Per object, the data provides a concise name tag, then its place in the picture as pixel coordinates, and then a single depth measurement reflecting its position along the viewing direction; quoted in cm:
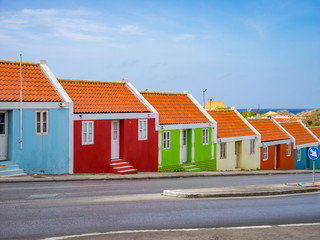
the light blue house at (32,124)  2100
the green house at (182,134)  2889
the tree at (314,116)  8369
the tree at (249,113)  9419
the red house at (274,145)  3850
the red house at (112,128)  2375
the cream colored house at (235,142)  3388
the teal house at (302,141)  4291
